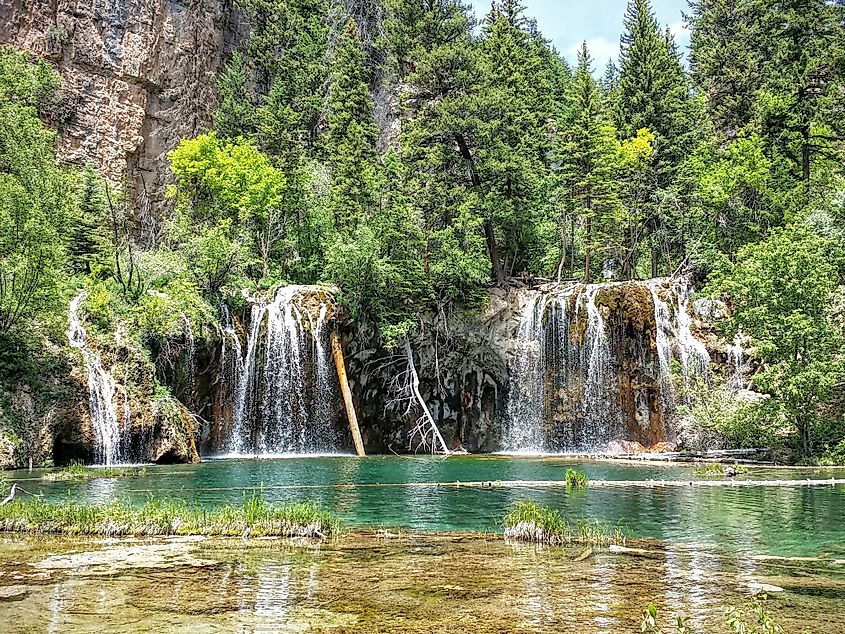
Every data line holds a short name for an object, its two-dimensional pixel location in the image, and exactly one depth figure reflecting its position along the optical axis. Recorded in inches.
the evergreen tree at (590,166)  1476.4
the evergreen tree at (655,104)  1599.4
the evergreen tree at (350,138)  1566.2
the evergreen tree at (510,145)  1446.9
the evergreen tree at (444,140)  1396.4
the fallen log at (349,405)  1268.8
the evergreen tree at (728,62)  1654.8
